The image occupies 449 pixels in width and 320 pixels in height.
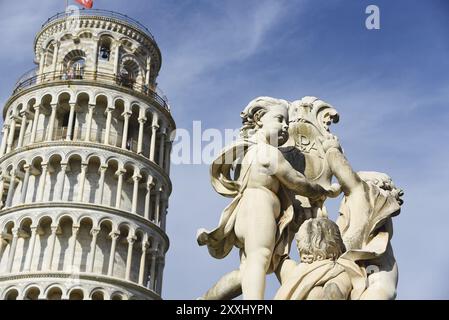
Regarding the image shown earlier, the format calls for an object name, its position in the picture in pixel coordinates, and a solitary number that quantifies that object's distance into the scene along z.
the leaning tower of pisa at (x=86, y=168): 93.81
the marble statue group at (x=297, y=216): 10.30
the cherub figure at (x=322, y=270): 10.03
